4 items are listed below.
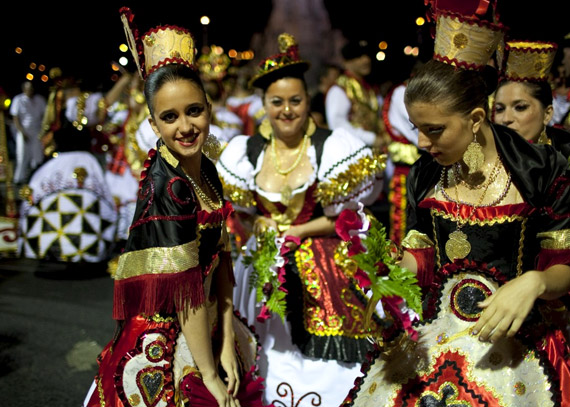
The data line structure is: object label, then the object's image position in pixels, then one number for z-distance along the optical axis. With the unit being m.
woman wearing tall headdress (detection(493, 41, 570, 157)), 2.84
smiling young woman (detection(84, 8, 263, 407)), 1.85
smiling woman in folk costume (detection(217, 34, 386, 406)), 3.08
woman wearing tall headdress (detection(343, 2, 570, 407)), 1.70
